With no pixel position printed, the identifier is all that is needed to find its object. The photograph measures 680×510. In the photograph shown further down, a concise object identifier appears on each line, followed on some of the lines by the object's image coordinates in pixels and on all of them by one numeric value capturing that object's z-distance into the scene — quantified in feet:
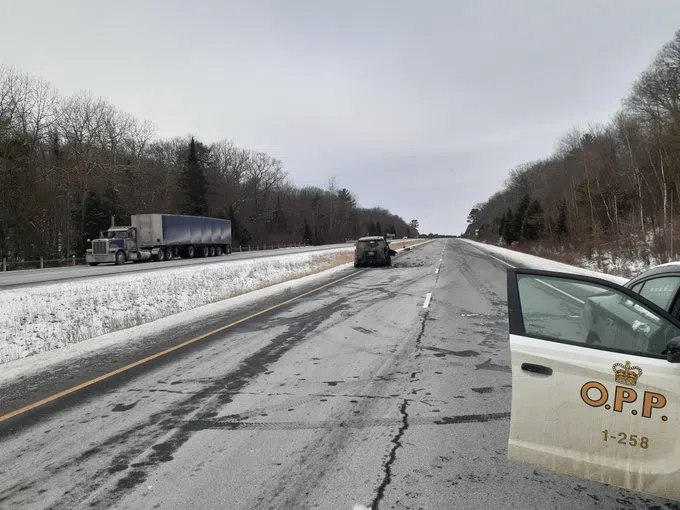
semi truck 113.60
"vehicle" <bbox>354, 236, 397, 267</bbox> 92.48
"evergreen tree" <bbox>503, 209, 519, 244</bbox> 260.11
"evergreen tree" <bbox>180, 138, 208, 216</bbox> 219.00
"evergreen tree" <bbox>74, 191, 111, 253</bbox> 139.19
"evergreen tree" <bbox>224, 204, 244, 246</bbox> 250.37
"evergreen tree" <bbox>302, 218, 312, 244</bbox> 342.44
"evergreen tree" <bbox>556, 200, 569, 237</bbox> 169.17
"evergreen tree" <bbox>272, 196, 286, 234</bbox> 329.01
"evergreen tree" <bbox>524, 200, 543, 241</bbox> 211.82
